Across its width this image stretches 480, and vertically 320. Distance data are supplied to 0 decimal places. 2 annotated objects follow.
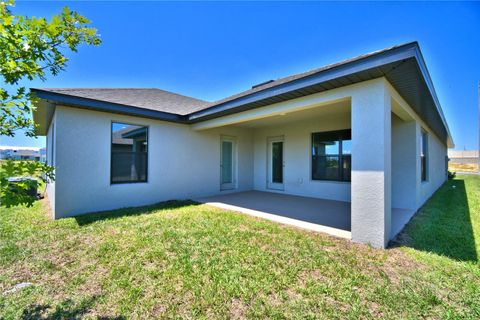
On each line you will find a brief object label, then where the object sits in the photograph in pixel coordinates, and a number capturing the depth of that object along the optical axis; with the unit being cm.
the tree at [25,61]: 148
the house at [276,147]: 348
